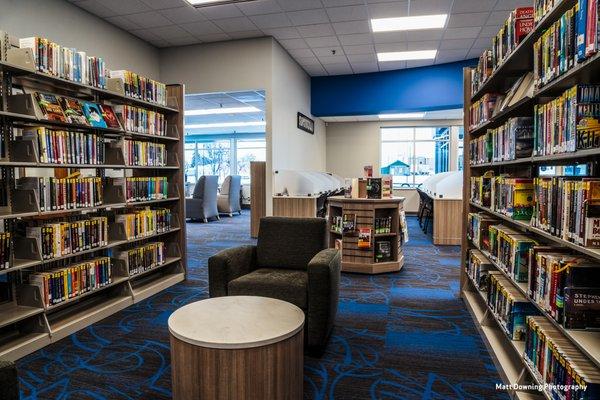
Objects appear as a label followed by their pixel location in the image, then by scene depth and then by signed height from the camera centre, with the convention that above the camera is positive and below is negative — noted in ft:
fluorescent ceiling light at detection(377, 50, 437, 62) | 23.94 +7.61
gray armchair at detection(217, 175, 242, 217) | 37.01 -1.20
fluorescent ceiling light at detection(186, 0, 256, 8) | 16.61 +7.43
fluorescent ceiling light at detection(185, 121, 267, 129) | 43.45 +6.36
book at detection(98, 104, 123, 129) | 11.40 +1.90
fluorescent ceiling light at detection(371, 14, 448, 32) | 18.90 +7.58
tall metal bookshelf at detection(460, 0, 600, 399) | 4.88 +0.29
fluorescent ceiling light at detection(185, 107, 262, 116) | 35.32 +6.41
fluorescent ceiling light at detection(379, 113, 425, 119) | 33.92 +5.66
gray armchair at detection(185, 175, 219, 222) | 32.22 -1.29
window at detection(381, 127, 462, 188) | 38.37 +2.70
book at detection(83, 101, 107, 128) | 10.80 +1.86
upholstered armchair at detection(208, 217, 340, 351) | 8.64 -2.15
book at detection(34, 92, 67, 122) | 9.38 +1.82
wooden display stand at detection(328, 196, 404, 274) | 15.79 -2.15
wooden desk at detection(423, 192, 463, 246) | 22.25 -2.24
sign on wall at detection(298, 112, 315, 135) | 27.14 +4.16
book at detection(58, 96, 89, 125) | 10.07 +1.86
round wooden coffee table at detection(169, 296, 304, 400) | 5.63 -2.47
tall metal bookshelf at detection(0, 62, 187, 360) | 8.96 -1.40
